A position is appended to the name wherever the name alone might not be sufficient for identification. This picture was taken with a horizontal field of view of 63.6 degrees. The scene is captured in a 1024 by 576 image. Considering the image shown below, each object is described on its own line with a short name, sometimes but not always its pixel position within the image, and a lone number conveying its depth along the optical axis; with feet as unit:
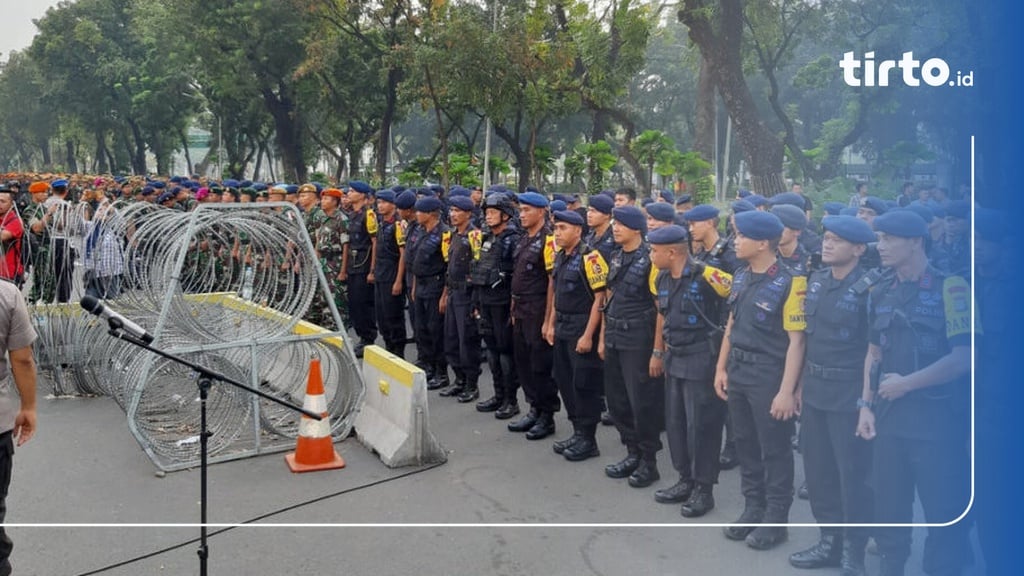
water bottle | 20.10
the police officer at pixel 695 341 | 14.39
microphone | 9.73
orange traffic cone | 16.84
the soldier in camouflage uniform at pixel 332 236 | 27.45
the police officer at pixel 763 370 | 12.50
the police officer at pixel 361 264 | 27.20
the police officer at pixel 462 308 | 21.58
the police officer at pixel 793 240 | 12.06
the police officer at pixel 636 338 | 15.83
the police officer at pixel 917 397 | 8.92
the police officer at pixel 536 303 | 18.98
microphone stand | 10.72
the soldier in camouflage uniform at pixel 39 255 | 23.03
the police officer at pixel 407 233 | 23.97
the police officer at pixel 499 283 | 20.20
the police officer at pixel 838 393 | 11.33
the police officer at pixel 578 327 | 16.88
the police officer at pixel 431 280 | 22.99
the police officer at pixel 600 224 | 17.75
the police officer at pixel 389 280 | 25.57
